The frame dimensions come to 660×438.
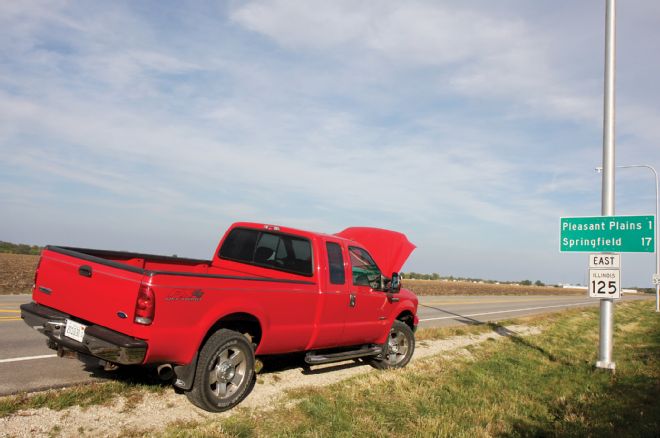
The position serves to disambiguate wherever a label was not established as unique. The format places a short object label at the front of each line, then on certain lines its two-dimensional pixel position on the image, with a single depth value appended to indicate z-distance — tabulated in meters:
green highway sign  9.59
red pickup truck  4.89
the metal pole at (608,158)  9.84
